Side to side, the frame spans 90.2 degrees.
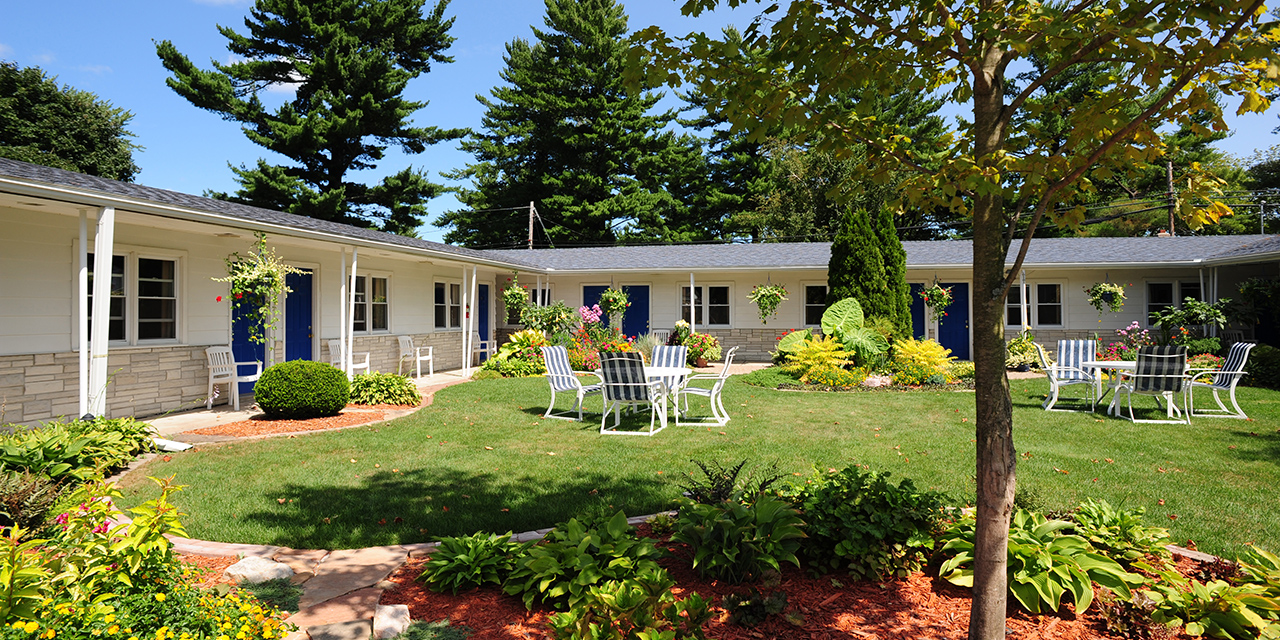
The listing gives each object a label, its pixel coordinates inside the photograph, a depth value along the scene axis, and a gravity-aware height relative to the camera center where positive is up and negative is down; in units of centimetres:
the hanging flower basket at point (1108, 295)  1572 +81
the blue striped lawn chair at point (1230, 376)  866 -69
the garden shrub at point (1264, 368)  1180 -77
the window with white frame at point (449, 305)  1647 +67
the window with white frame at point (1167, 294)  1672 +88
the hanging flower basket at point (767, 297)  1661 +84
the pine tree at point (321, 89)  2495 +977
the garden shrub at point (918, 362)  1230 -66
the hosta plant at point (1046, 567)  282 -111
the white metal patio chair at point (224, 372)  959 -61
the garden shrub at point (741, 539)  328 -110
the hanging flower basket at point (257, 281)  893 +73
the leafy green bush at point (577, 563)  307 -116
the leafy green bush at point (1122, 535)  327 -110
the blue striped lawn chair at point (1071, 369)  944 -62
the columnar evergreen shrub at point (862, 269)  1470 +139
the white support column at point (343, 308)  1065 +39
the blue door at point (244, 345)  1036 -22
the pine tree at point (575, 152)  3142 +917
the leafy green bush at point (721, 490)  384 -100
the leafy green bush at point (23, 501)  386 -105
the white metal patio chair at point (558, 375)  932 -65
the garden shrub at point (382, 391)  1009 -96
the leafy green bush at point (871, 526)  334 -106
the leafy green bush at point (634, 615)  256 -119
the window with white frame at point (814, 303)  1838 +75
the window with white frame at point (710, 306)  1886 +70
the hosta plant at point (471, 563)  335 -125
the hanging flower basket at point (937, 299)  1636 +77
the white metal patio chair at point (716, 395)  856 -92
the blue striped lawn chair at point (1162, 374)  837 -61
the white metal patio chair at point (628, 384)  816 -69
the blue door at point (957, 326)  1759 +7
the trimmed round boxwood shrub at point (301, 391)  843 -80
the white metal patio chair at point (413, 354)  1400 -52
